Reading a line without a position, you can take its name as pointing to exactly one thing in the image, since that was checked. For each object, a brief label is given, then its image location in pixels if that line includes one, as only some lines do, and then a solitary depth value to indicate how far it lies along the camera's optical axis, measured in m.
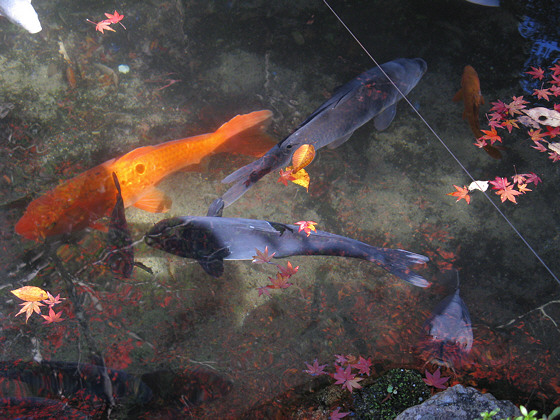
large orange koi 2.98
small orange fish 3.40
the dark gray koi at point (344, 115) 3.08
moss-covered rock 2.57
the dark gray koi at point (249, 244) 2.88
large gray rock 2.28
